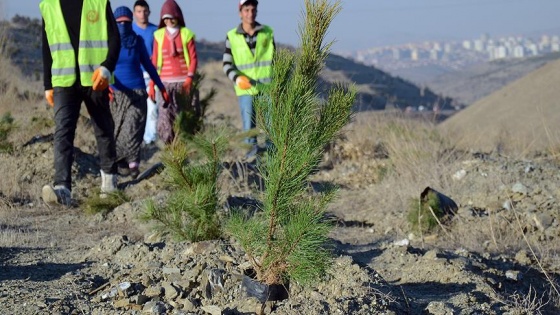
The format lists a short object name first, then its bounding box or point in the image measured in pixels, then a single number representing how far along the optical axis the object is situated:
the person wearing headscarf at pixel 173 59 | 9.52
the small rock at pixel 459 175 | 8.41
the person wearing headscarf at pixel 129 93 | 8.79
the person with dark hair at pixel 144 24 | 10.08
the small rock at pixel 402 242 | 5.84
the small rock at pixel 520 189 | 7.47
